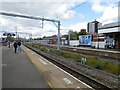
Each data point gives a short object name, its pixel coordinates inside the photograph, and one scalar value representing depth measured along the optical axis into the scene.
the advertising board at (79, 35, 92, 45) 24.93
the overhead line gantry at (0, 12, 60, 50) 12.58
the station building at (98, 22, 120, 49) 19.08
